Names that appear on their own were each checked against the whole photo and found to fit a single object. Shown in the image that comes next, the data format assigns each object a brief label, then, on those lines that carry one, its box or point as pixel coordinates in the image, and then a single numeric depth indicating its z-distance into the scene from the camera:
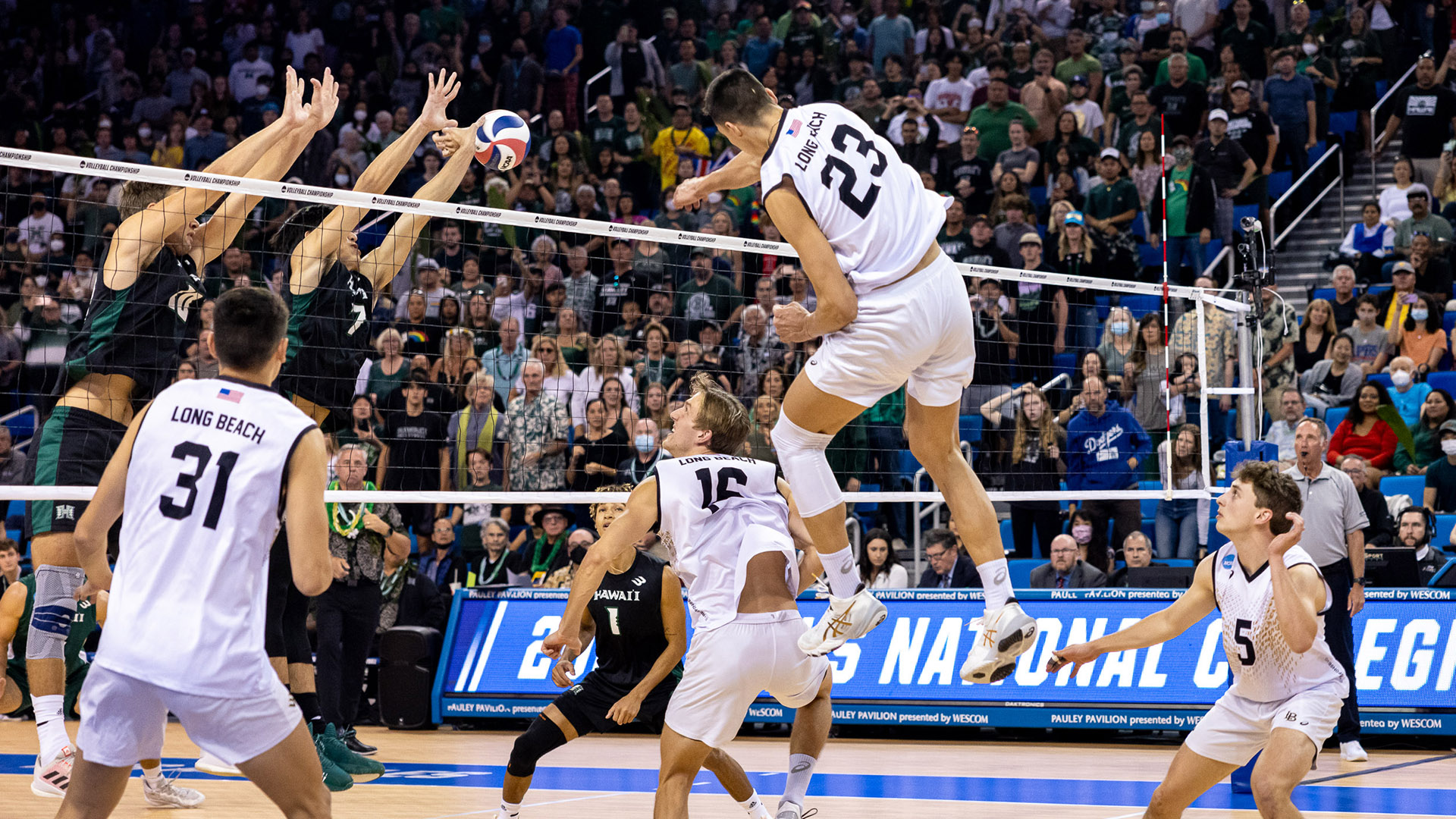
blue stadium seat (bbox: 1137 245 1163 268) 15.98
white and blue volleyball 8.25
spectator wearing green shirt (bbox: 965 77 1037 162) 17.22
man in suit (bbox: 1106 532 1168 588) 11.88
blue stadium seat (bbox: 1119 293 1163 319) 15.31
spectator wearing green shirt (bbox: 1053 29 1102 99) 17.81
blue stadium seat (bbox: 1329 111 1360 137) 17.38
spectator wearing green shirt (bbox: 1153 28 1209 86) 16.77
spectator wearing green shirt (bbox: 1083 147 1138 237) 15.48
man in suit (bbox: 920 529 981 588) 12.30
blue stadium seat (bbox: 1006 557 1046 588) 12.71
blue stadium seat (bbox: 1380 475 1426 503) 12.48
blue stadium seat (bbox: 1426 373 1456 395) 13.30
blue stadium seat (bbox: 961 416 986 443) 12.47
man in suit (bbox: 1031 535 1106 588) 11.85
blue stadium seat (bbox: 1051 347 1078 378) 13.61
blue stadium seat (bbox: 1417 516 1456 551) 12.12
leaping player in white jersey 5.46
